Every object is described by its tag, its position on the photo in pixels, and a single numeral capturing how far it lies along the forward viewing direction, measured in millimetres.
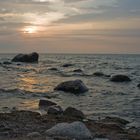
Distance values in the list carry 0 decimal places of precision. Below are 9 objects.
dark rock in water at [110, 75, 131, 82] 23815
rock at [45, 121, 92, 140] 7105
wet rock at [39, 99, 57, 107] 12738
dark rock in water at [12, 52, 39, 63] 49495
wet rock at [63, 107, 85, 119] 10472
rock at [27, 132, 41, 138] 6984
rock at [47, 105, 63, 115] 10826
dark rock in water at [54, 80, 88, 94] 17297
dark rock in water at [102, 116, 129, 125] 10136
